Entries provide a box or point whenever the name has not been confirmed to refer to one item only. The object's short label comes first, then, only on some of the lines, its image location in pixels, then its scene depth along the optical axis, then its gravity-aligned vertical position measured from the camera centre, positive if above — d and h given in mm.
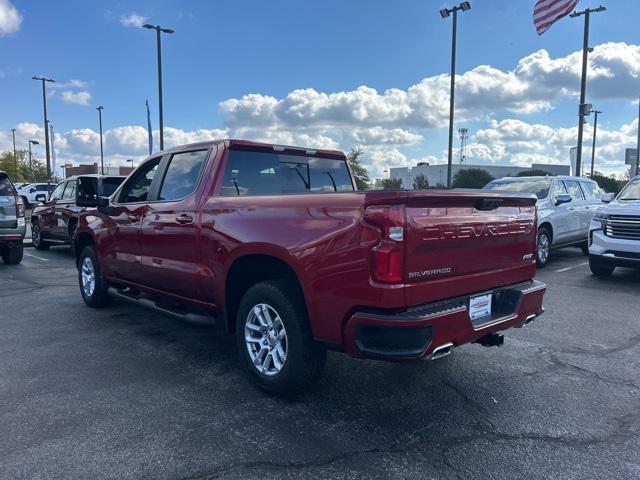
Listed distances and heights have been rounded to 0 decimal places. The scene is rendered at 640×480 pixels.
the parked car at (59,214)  11148 -605
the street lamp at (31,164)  67438 +3170
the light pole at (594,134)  49544 +5507
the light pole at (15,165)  60344 +2552
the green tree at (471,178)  47062 +1129
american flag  14430 +5019
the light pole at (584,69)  20394 +4765
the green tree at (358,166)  39756 +1810
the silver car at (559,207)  10195 -324
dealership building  71250 +2944
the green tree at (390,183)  36625 +499
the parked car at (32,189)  33562 -116
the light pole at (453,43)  20469 +5764
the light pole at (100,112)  51231 +7402
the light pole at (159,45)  22859 +6251
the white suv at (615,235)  8250 -705
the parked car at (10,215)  10016 -544
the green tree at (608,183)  40156 +644
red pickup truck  3086 -486
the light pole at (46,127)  36125 +4180
